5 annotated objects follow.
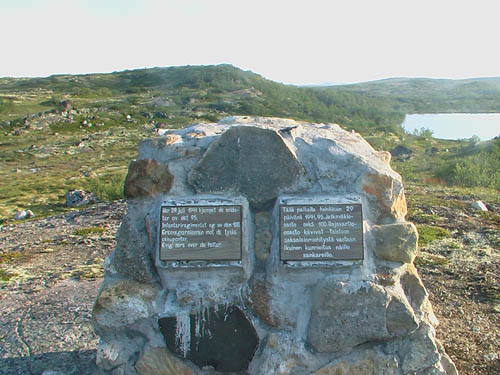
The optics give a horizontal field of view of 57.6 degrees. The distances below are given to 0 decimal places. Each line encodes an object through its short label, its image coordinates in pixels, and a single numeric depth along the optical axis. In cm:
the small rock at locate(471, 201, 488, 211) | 758
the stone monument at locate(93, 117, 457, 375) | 286
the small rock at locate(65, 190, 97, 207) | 1070
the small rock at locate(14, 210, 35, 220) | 996
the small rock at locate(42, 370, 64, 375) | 344
